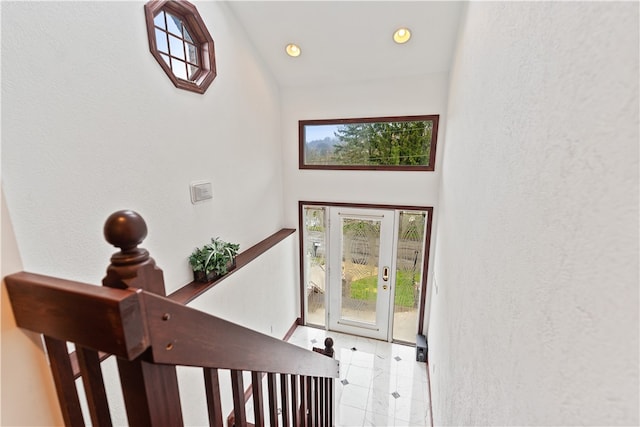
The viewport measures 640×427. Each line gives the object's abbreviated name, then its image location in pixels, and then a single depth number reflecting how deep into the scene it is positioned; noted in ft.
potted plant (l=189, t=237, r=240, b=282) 7.42
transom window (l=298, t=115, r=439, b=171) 10.61
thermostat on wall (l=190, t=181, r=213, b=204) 7.41
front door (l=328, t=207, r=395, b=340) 12.09
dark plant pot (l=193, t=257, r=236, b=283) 7.44
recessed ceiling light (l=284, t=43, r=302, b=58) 9.51
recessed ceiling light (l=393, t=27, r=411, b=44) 8.51
